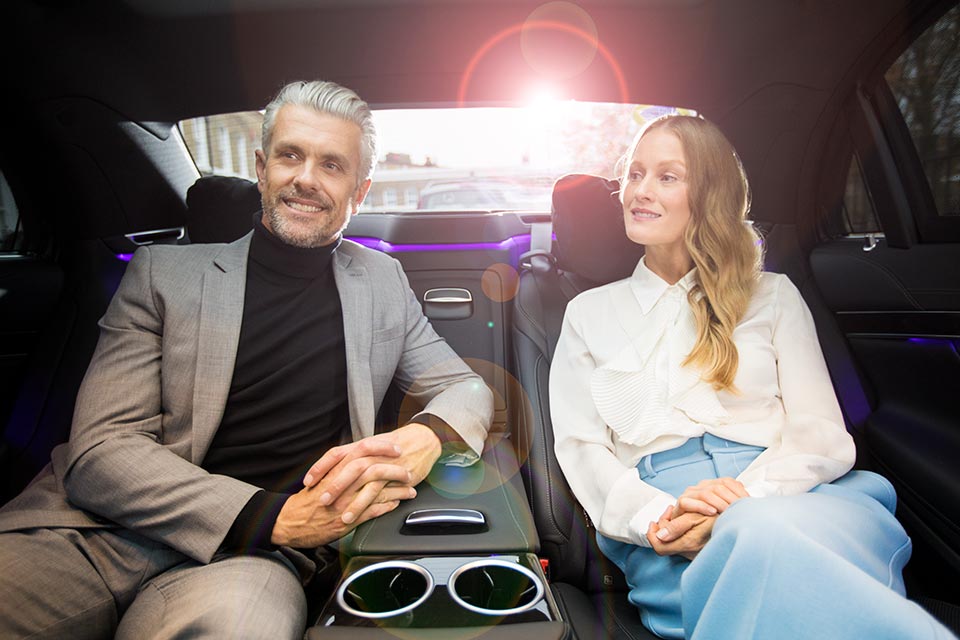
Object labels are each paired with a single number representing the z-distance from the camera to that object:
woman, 1.03
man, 1.24
